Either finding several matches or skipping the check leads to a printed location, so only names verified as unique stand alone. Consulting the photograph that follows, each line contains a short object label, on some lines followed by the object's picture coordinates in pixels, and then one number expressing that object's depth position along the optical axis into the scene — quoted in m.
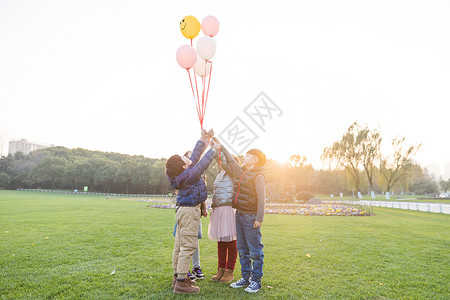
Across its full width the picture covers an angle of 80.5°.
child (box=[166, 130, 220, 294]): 3.77
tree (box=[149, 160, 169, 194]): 58.53
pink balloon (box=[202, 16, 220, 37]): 5.48
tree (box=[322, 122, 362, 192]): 35.03
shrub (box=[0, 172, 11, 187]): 69.50
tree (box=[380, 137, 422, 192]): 34.47
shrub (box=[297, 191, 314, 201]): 27.61
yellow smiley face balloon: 5.40
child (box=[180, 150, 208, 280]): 4.25
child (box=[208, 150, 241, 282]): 4.14
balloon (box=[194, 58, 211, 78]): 5.66
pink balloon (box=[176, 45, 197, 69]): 5.07
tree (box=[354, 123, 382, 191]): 34.75
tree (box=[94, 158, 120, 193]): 62.81
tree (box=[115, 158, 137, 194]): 61.06
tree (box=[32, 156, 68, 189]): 65.81
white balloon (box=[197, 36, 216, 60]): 5.22
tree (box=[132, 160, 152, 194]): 61.00
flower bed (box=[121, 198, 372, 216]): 15.27
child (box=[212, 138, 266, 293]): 3.82
